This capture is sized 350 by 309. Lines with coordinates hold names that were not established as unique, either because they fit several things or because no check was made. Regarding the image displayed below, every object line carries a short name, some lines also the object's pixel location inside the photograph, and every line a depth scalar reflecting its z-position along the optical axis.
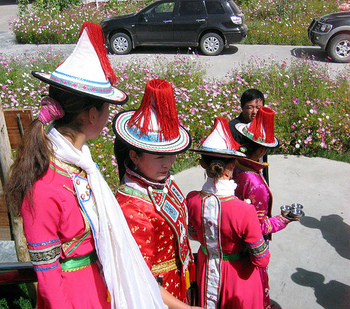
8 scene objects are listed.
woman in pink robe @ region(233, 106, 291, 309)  2.70
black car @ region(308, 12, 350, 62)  10.54
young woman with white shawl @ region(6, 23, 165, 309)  1.48
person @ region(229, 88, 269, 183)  3.46
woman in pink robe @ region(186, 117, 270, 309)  2.24
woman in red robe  1.84
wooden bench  2.76
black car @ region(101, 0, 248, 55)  11.77
